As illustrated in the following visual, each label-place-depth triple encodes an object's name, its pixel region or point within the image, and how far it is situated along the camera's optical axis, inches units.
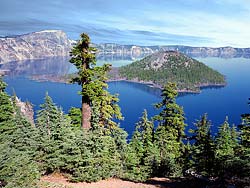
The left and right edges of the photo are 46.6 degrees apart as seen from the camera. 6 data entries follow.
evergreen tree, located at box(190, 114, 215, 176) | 1387.8
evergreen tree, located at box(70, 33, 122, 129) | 796.0
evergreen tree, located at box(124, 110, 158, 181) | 1230.2
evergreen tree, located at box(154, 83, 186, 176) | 1478.8
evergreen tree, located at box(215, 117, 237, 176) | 1824.6
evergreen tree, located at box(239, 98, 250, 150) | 807.1
